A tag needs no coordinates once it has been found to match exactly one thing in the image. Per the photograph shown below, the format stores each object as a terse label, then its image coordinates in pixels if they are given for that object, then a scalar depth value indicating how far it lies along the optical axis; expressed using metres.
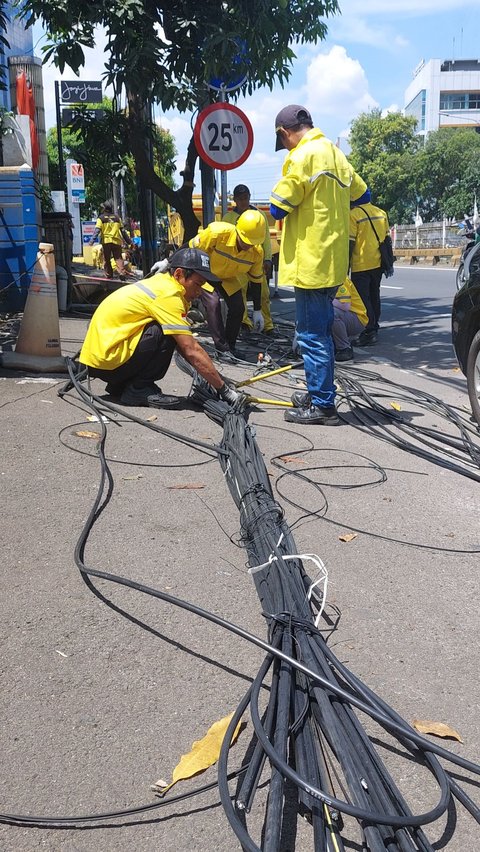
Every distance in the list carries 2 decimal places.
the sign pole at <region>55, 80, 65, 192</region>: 17.22
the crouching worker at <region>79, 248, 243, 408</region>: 5.88
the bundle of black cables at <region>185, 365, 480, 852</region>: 1.92
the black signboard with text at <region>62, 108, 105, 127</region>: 12.61
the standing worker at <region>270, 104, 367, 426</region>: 5.84
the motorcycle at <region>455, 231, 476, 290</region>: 6.26
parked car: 5.86
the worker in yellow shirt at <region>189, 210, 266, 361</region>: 8.36
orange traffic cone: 7.36
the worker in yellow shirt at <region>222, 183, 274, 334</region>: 10.83
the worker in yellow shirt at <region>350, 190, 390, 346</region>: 9.88
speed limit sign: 9.53
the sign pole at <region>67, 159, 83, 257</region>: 27.39
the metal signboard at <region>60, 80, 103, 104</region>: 17.52
